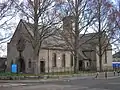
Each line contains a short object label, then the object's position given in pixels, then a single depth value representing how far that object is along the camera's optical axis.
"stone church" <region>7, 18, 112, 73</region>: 44.26
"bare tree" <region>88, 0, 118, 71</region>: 37.79
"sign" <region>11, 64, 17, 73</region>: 36.54
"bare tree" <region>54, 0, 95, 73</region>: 35.06
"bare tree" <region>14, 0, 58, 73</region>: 31.39
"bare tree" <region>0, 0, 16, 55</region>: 27.53
